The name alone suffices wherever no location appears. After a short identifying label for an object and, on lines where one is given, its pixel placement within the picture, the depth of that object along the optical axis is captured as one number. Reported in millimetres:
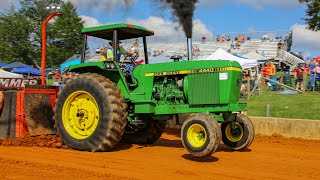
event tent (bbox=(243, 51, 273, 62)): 29484
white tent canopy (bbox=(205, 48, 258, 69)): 20953
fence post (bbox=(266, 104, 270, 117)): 10905
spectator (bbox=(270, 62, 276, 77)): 21914
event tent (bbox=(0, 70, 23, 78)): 24381
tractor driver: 7566
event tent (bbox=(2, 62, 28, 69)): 37625
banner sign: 13607
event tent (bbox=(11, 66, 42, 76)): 35812
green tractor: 6824
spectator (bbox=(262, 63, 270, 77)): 21742
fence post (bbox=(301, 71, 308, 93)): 16919
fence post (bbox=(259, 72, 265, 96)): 17678
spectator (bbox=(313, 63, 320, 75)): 19228
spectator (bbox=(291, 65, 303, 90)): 18406
